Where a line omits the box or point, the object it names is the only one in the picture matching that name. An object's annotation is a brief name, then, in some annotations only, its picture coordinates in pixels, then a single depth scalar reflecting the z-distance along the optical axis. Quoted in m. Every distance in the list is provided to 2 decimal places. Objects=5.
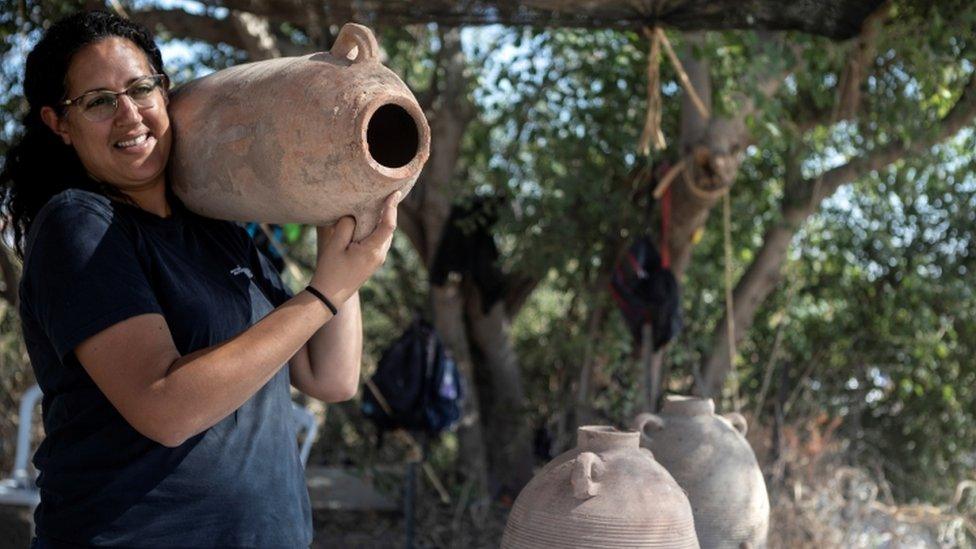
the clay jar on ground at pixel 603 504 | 2.87
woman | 1.64
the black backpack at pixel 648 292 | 5.72
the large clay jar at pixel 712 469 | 3.58
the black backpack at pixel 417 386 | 5.93
